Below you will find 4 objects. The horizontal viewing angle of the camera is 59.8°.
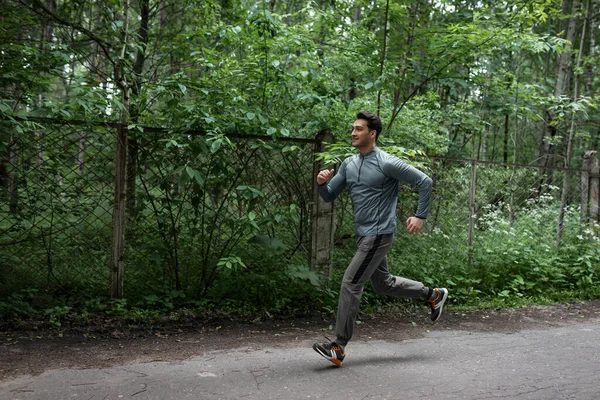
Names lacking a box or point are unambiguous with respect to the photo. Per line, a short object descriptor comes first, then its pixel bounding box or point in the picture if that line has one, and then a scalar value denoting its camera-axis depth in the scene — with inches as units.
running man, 175.3
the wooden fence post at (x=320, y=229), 240.1
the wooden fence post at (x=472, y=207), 294.2
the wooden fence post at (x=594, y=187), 343.0
